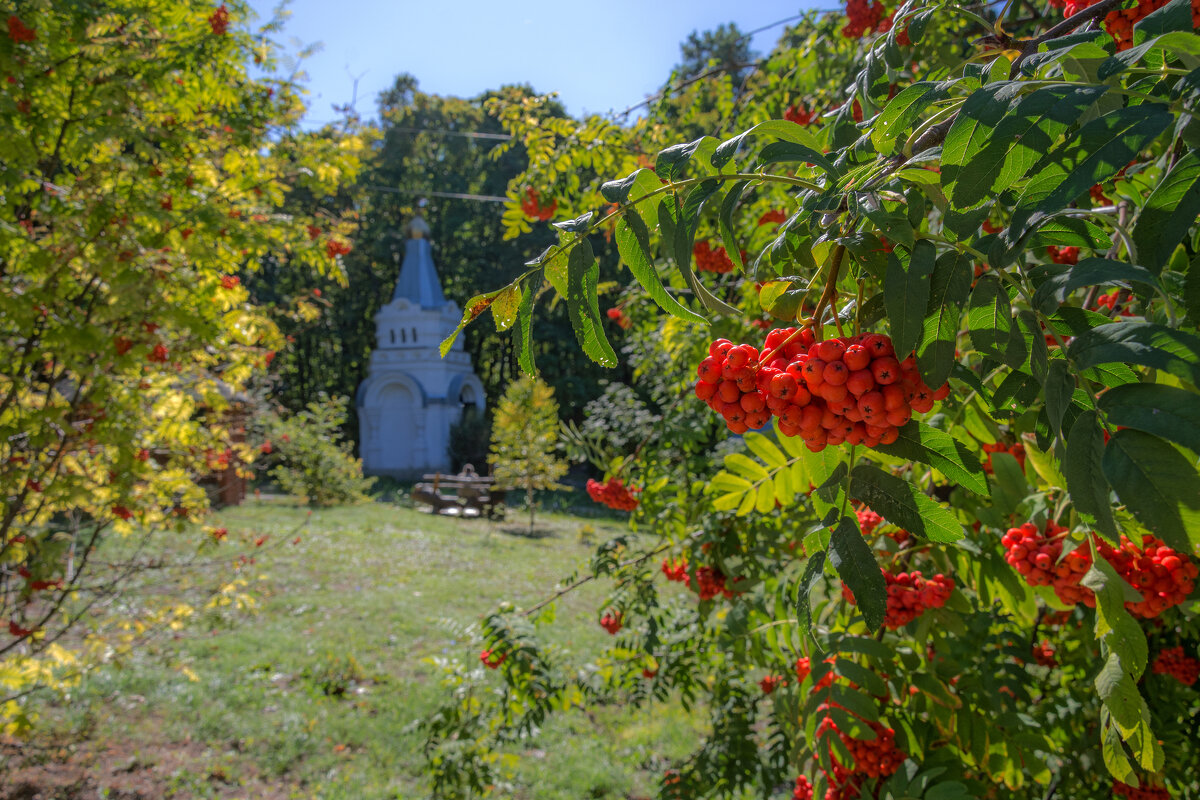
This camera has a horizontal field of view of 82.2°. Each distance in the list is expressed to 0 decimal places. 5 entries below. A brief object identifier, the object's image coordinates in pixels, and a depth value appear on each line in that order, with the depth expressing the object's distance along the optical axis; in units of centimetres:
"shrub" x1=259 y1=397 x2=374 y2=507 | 1280
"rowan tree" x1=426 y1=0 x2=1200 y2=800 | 59
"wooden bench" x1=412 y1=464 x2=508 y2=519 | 1270
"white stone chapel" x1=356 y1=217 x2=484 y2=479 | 1814
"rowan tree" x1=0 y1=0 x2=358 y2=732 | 297
